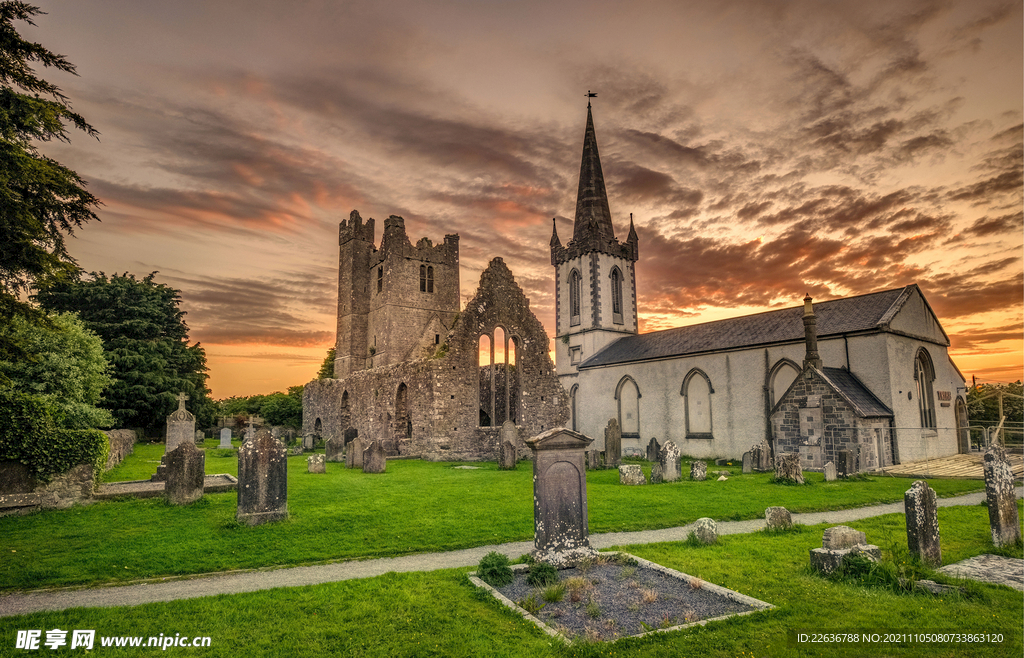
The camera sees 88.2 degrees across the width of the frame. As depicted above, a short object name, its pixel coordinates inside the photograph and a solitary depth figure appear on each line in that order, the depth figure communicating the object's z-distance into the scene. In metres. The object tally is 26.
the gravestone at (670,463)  14.95
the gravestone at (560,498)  6.96
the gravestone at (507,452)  18.48
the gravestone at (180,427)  19.62
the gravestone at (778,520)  8.63
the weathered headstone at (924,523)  6.46
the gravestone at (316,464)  16.83
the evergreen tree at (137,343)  30.11
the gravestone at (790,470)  14.30
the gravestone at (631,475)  14.20
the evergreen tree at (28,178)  7.68
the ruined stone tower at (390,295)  37.88
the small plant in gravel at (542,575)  6.18
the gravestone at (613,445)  18.88
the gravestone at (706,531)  7.78
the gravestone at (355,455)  18.88
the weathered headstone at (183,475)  10.75
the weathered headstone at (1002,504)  7.27
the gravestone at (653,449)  22.33
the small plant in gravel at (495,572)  6.14
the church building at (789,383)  17.86
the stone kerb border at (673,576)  4.78
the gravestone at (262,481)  9.17
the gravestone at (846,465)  15.88
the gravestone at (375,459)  17.08
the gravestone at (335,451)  22.19
